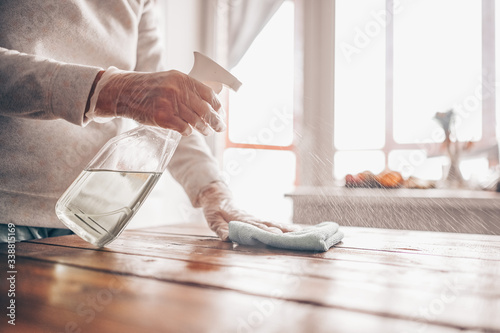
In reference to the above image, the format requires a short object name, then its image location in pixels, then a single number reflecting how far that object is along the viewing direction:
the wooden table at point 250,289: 0.34
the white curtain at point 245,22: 2.45
